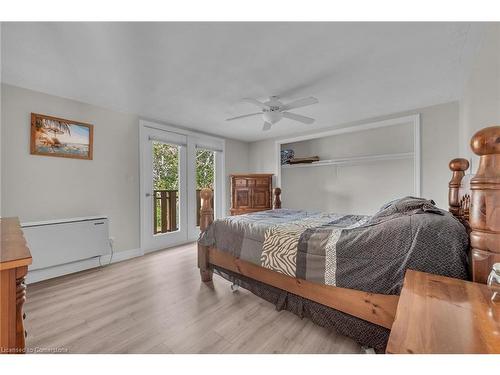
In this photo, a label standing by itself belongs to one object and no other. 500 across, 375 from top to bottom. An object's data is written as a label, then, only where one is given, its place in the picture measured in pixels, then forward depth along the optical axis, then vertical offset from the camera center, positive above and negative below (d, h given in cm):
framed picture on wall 254 +62
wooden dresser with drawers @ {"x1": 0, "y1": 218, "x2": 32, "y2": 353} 76 -40
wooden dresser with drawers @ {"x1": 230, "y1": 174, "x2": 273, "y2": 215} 461 -17
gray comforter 109 -39
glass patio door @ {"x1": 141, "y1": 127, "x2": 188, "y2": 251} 354 -4
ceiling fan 228 +85
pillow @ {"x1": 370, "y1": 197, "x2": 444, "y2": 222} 128 -14
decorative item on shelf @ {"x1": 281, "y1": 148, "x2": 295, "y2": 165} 510 +72
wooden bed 72 -26
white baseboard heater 240 -69
